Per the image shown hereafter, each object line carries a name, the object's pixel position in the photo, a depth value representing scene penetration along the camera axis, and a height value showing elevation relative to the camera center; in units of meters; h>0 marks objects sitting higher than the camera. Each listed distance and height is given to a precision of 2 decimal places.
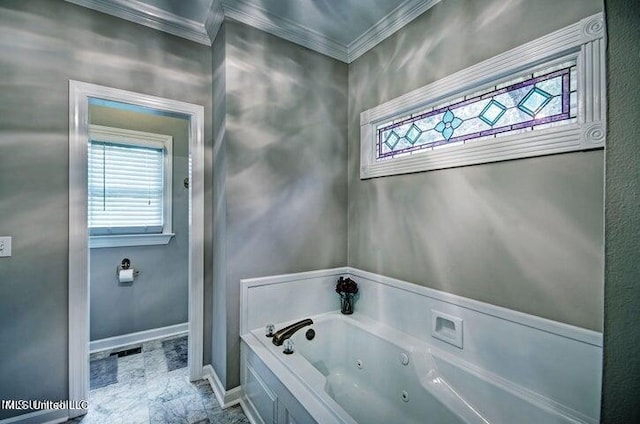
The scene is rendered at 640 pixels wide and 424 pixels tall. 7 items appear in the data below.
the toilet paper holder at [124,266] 2.65 -0.56
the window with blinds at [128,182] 2.61 +0.25
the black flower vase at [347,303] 2.21 -0.76
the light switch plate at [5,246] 1.54 -0.22
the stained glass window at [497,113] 1.25 +0.53
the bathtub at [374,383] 1.23 -0.93
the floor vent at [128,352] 2.49 -1.32
